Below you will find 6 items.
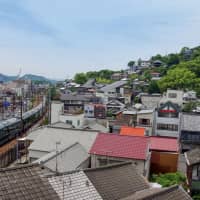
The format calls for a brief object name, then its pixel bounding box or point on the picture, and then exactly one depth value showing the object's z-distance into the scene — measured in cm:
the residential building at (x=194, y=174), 1512
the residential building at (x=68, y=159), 1349
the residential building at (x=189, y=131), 2436
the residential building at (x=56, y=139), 1719
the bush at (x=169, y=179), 1357
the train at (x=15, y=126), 2780
